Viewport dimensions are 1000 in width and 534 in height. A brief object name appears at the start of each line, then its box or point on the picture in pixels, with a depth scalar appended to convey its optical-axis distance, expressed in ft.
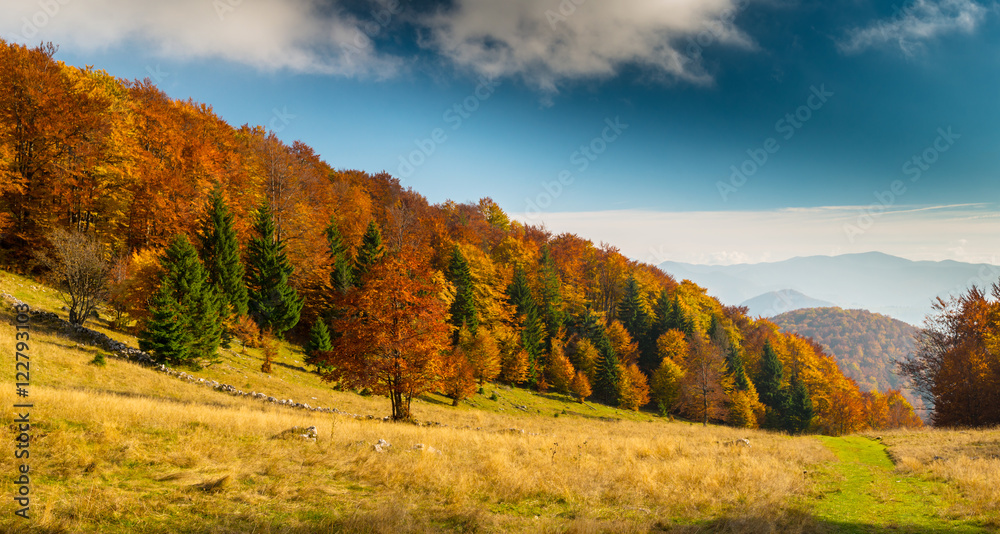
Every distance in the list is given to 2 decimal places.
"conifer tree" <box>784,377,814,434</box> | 225.76
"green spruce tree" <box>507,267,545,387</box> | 184.98
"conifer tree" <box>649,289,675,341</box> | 242.37
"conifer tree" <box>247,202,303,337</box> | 128.47
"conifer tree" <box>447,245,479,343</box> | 166.81
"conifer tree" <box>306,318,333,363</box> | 116.16
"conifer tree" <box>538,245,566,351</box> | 213.46
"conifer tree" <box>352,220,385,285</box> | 152.66
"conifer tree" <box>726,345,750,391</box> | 224.74
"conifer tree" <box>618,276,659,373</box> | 240.32
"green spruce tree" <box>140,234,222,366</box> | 76.38
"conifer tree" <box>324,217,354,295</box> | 145.07
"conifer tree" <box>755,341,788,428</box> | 228.43
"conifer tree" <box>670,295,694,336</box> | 241.96
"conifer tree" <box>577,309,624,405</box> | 196.65
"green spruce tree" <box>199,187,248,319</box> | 113.50
